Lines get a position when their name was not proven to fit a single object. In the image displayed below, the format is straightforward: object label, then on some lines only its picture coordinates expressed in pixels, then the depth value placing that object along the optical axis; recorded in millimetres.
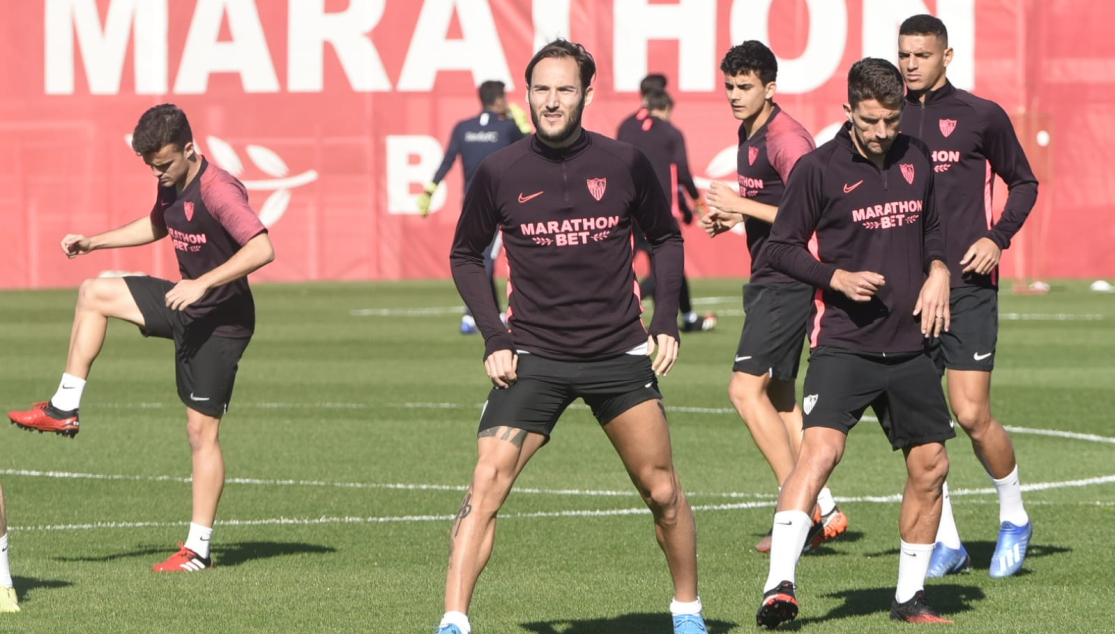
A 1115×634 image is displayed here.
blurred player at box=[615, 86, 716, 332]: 39406
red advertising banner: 57875
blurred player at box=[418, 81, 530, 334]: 43406
